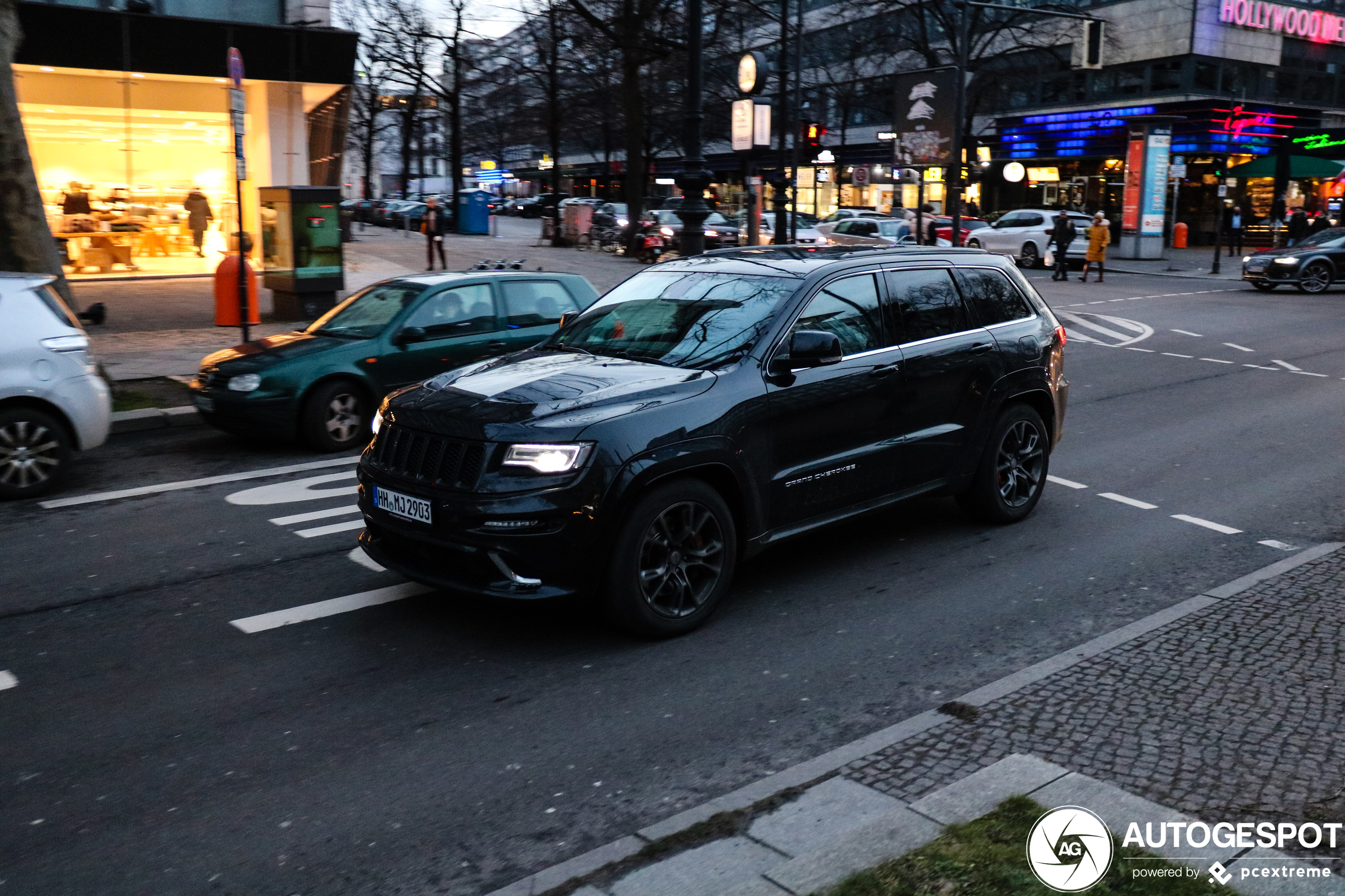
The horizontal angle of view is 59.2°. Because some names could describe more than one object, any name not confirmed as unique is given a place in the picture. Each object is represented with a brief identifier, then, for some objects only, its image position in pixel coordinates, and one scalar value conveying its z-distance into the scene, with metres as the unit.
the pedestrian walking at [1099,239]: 28.86
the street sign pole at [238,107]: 12.74
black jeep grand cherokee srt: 5.35
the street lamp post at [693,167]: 14.58
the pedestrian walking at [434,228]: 28.28
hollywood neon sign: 46.50
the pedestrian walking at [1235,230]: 37.72
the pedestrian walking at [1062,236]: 29.53
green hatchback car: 9.82
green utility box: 18.20
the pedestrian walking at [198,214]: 26.94
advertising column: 39.28
